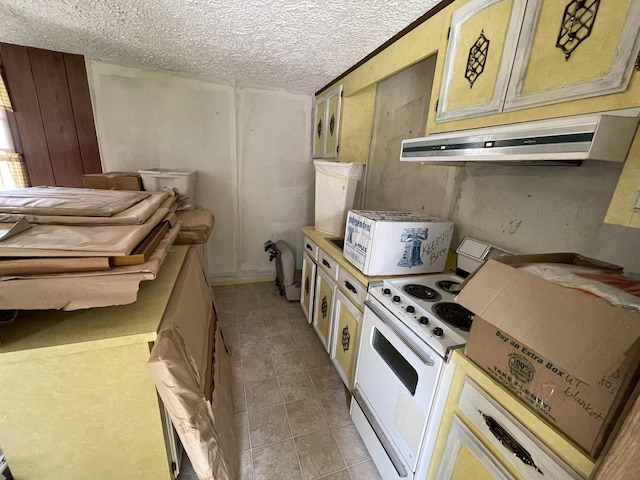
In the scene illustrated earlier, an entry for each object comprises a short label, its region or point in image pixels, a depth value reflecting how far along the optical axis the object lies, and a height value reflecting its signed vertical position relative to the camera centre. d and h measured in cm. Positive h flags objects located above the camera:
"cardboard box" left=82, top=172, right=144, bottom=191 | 194 -20
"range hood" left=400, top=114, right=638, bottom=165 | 63 +12
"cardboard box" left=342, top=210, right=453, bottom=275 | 136 -37
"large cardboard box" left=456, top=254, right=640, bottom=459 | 49 -34
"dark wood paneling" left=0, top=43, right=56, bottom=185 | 222 +32
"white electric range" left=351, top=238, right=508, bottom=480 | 93 -77
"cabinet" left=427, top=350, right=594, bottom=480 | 60 -68
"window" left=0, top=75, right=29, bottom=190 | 223 -6
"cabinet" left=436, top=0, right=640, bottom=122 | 67 +41
